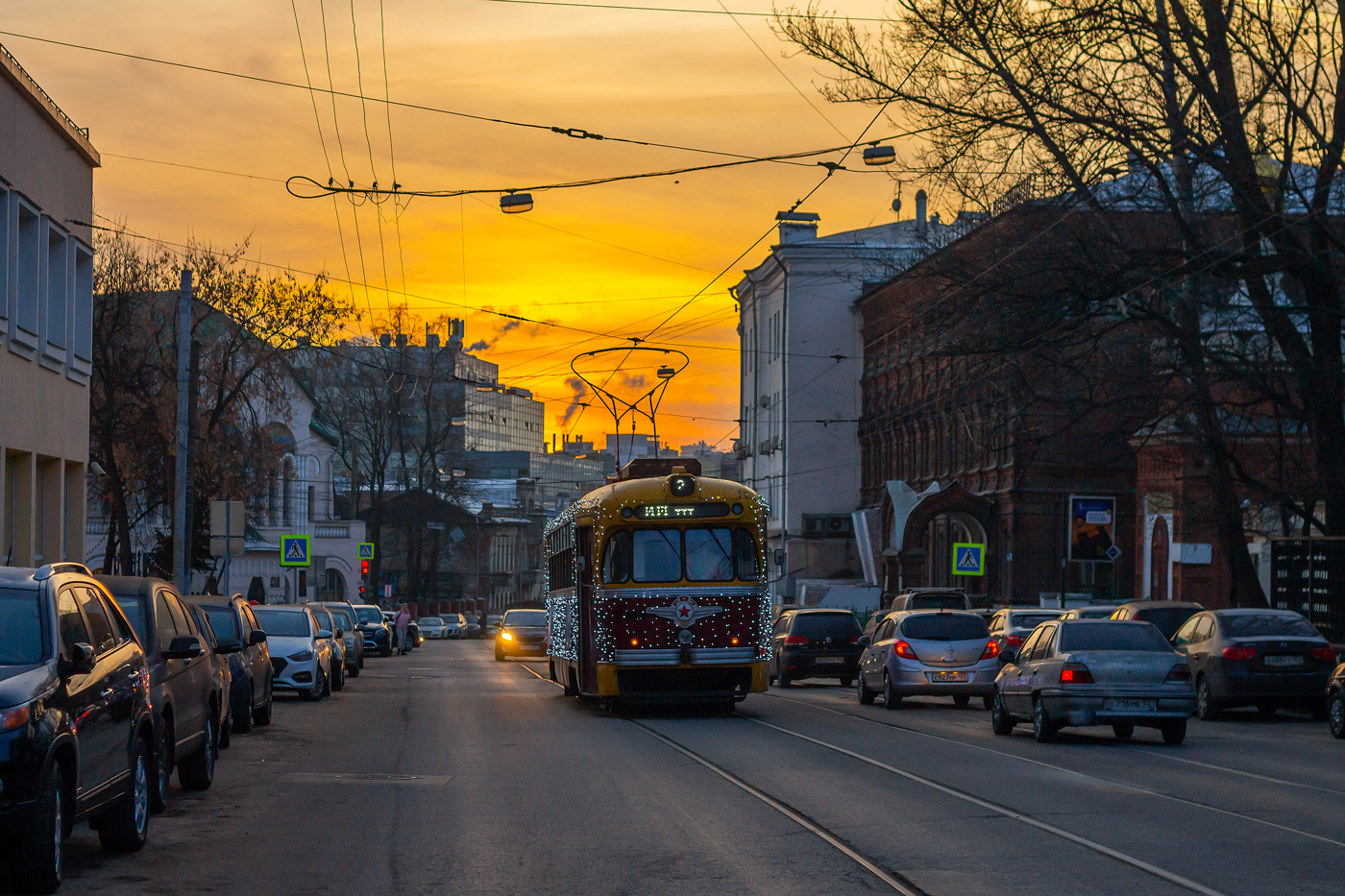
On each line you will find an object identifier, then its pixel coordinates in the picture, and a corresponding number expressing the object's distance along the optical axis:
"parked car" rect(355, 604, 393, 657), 50.72
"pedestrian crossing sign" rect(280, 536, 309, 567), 52.66
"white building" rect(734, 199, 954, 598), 76.88
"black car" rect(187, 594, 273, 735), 18.86
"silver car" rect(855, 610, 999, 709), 24.44
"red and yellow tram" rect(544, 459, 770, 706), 21.69
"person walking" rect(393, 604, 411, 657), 57.00
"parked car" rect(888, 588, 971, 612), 36.75
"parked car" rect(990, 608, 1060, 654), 29.33
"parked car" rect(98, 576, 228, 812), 11.21
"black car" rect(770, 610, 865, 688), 32.56
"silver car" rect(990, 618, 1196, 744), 17.58
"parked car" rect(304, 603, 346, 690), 29.59
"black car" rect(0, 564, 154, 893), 7.87
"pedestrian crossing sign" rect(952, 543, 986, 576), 44.22
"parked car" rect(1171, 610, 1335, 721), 22.06
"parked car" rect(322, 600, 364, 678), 35.72
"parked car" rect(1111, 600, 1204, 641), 26.64
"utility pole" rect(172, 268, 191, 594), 31.55
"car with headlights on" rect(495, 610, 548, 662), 47.72
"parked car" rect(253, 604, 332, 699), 26.16
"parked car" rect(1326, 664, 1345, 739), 19.28
